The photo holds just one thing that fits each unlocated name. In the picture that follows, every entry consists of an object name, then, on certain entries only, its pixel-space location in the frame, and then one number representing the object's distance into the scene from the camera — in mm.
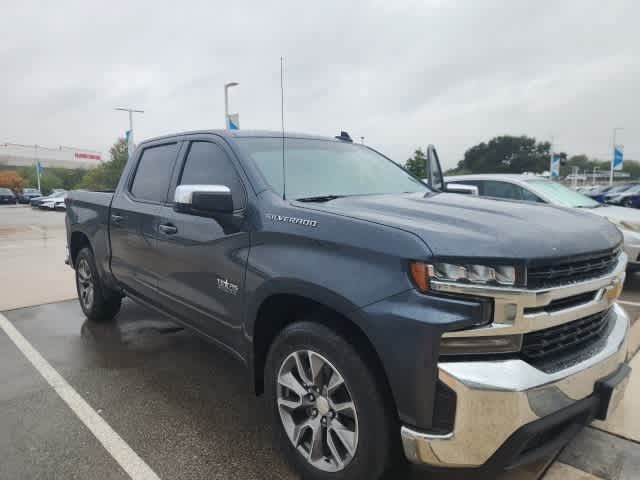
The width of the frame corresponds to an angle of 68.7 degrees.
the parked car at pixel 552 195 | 5828
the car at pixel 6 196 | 42919
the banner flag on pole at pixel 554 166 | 32428
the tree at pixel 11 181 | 71062
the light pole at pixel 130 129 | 29333
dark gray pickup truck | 1740
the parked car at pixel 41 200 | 34375
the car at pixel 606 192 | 25625
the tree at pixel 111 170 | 47906
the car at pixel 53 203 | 32438
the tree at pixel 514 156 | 88062
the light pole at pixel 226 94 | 15539
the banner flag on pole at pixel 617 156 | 30719
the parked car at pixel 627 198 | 22130
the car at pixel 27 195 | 45438
